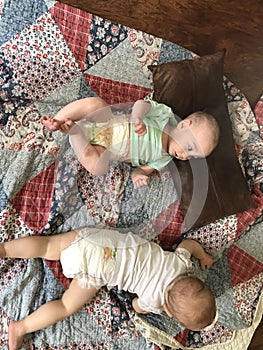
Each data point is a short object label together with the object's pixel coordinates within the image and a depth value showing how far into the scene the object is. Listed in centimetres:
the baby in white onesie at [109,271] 128
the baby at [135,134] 129
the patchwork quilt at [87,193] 134
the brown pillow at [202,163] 142
